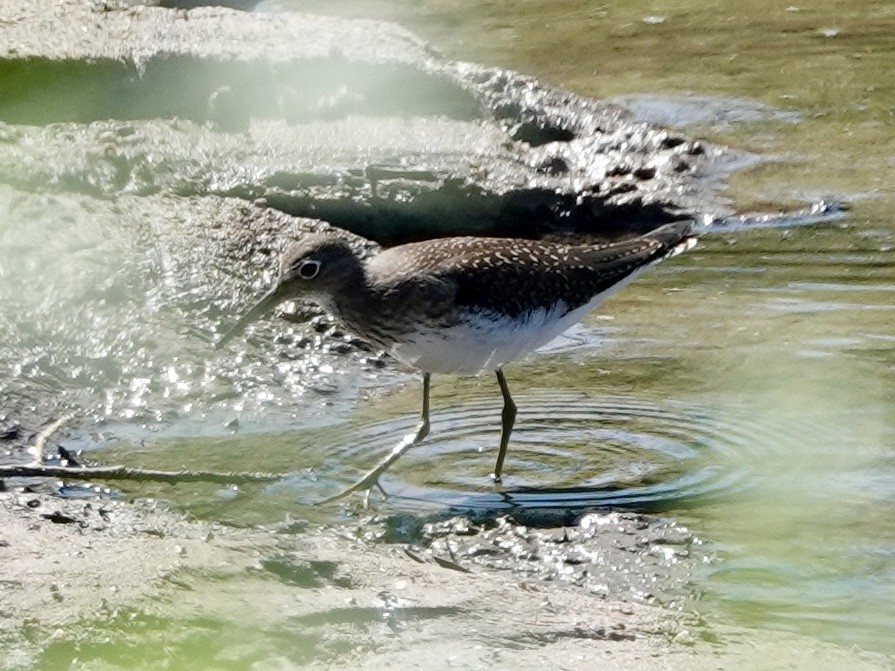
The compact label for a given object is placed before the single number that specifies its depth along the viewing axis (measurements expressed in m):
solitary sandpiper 12.84
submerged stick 10.74
